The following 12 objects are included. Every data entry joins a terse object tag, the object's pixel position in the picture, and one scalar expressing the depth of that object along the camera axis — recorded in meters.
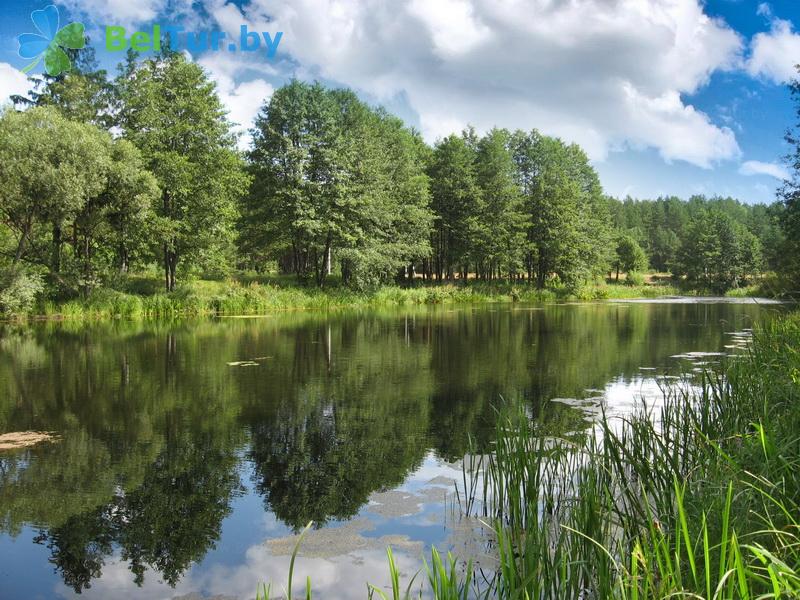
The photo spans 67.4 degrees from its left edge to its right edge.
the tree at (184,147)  34.84
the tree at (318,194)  41.97
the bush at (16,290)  25.92
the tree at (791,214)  27.52
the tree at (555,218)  56.34
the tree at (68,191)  26.56
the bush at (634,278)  80.38
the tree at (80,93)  35.59
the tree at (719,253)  78.56
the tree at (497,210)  53.12
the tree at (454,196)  53.59
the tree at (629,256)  87.63
